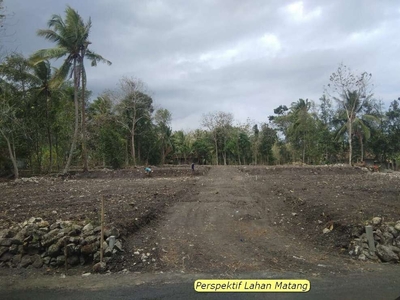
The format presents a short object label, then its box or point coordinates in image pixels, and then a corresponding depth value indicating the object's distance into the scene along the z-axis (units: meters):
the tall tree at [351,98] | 32.25
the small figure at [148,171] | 23.73
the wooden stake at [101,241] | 6.66
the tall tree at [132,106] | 33.74
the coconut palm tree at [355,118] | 33.06
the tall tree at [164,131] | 42.50
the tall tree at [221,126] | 43.09
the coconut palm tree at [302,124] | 41.03
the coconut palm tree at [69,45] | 23.17
